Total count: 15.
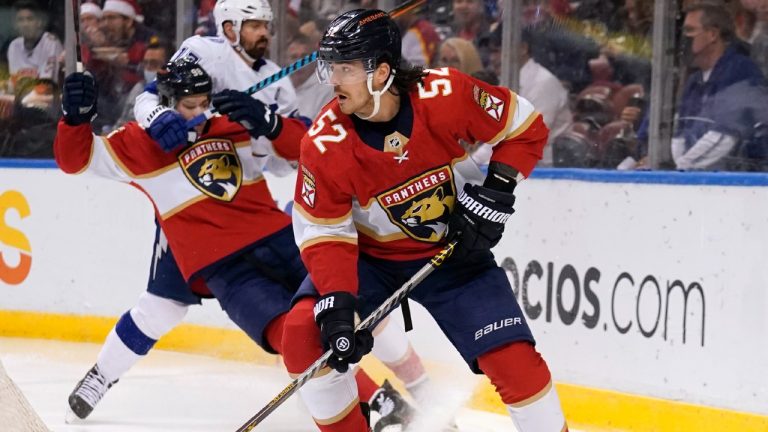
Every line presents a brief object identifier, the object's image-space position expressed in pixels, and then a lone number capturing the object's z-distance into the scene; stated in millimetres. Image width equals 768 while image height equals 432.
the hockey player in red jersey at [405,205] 6099
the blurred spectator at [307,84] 11703
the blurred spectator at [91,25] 13156
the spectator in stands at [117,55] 12898
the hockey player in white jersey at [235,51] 8523
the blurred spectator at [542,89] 9937
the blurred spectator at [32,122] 13234
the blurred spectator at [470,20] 10547
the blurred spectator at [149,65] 12719
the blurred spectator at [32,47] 13445
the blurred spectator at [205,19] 12298
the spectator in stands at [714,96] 8547
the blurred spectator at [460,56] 10562
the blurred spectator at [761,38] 8492
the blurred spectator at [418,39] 10930
